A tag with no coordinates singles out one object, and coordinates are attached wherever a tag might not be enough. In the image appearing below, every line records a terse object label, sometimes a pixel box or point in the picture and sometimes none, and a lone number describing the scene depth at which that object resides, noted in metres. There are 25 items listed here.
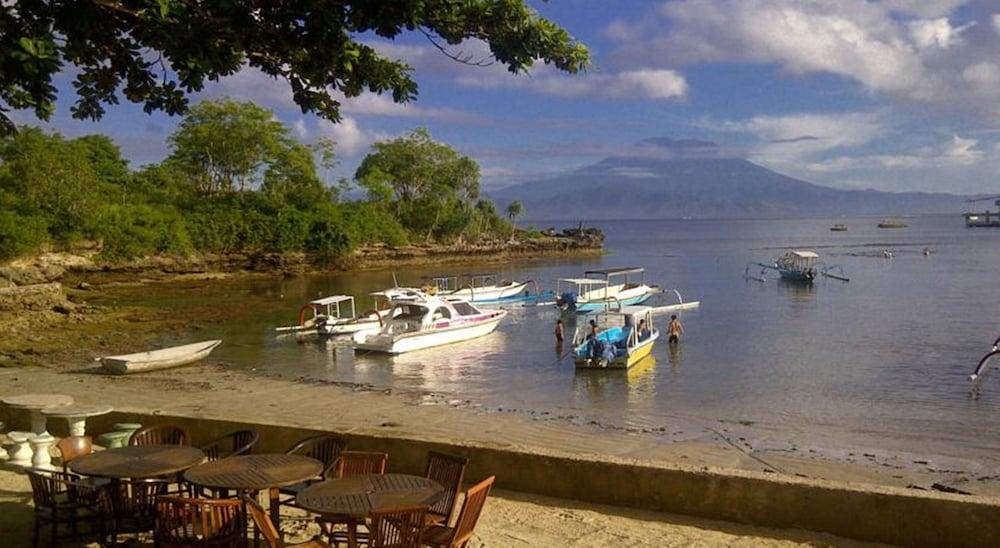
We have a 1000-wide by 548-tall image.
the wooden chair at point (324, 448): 7.50
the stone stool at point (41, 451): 8.63
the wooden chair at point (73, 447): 7.35
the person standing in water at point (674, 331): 32.22
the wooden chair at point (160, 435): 7.83
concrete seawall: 6.98
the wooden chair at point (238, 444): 7.55
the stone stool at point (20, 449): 8.66
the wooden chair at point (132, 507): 6.59
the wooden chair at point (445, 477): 6.31
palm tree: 117.81
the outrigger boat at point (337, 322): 32.78
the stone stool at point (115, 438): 9.07
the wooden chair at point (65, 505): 6.63
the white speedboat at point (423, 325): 29.44
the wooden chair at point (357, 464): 6.92
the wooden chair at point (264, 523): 5.37
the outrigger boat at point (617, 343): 25.53
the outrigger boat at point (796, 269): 60.91
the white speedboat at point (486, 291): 47.69
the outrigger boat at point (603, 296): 43.25
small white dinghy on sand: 23.19
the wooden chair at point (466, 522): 5.64
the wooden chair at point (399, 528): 5.51
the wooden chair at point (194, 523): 5.79
